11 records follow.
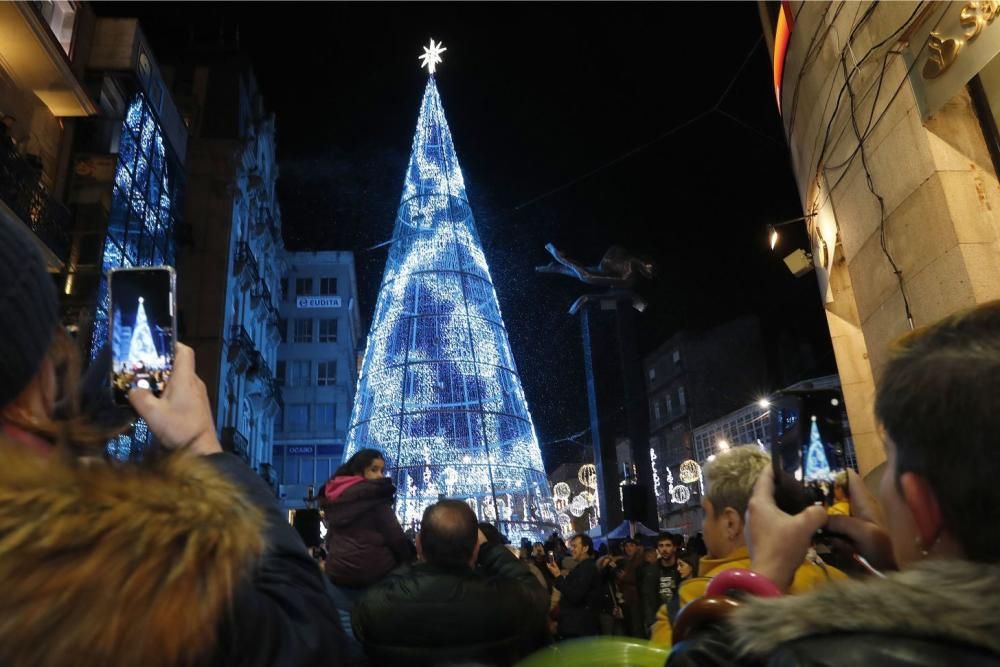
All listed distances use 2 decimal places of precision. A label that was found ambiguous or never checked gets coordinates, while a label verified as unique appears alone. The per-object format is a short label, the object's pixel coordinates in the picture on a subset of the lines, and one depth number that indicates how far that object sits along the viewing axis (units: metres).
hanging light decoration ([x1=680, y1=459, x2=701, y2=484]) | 24.55
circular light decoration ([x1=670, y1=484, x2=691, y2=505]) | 27.18
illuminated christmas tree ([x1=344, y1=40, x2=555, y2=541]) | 14.88
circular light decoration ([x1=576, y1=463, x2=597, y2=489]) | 27.28
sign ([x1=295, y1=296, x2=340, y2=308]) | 43.81
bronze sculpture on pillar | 18.36
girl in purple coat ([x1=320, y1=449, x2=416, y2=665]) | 4.22
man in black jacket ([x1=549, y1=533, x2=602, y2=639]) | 8.41
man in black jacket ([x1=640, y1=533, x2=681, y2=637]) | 8.36
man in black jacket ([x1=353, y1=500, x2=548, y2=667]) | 2.98
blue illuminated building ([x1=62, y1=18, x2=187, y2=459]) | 16.66
